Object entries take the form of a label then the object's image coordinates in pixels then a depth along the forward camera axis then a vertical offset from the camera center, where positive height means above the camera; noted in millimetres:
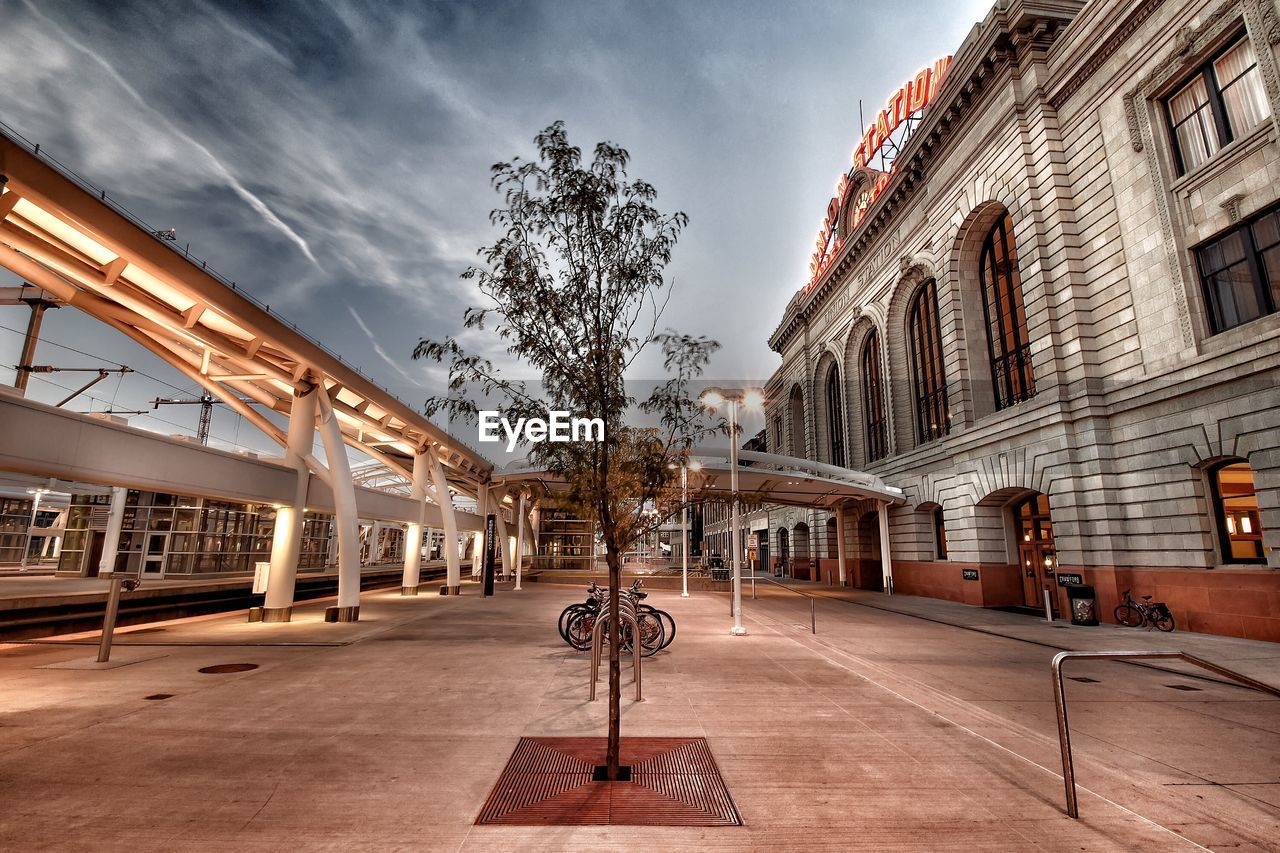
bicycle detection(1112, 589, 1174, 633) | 15141 -2089
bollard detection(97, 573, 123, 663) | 9406 -1304
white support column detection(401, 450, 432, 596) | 24547 +438
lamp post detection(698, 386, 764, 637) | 14055 +3565
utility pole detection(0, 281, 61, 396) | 19750 +8380
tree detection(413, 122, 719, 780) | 5715 +2142
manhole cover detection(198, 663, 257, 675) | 9141 -2029
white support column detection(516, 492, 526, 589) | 31141 +75
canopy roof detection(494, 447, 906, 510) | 26578 +2992
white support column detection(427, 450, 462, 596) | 25766 +815
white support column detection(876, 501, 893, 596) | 28562 -446
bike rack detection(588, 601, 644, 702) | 7605 -1442
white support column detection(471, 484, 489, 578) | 34562 +418
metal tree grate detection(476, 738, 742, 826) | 4281 -2054
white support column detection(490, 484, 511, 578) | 38262 -74
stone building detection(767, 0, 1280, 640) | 14055 +7152
